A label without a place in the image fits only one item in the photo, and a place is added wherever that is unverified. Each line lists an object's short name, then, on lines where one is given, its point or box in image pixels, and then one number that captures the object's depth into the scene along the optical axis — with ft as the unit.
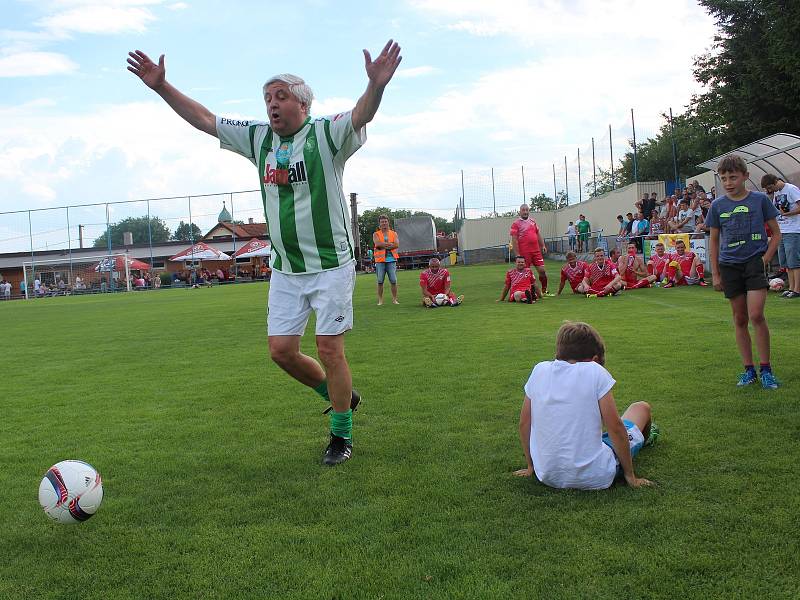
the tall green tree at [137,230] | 168.25
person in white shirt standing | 38.24
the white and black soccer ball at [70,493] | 10.85
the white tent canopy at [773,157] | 48.42
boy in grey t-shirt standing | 18.29
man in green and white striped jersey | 14.10
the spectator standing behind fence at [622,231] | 80.22
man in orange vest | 50.85
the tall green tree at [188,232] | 168.66
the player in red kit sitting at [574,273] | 51.98
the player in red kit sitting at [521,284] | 47.28
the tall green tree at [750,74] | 75.15
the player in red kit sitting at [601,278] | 49.01
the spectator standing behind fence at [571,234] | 114.28
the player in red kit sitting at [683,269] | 54.29
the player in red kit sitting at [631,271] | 54.03
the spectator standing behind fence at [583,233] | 106.93
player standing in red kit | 49.93
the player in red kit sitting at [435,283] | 48.67
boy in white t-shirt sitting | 11.22
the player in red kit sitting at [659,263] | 57.06
